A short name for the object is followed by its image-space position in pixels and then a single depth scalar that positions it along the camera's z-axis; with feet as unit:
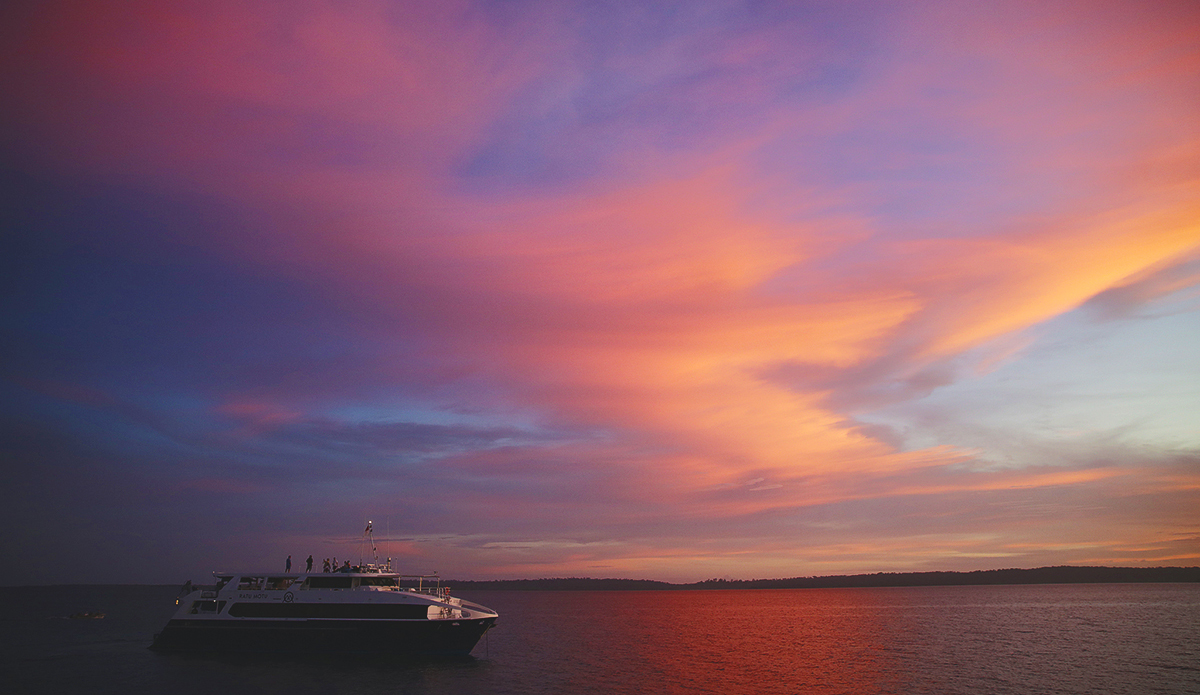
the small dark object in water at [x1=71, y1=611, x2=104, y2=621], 413.80
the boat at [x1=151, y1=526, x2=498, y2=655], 171.94
